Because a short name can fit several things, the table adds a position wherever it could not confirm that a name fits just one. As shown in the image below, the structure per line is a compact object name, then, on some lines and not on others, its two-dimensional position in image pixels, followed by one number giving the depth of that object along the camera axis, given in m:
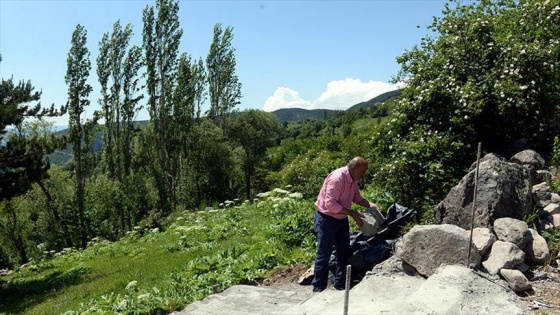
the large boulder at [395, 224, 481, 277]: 5.83
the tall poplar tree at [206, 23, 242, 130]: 47.84
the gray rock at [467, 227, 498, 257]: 6.32
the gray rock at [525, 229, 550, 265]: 6.36
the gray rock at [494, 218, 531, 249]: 6.38
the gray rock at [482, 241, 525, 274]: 5.95
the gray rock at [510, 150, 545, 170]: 9.31
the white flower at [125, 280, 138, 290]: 9.14
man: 6.58
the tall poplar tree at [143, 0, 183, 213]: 35.59
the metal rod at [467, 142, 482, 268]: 5.69
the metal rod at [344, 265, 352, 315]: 3.26
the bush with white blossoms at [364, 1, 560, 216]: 9.57
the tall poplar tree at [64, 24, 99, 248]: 31.45
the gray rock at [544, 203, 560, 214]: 7.50
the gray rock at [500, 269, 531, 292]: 5.64
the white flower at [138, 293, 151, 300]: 7.35
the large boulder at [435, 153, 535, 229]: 7.18
